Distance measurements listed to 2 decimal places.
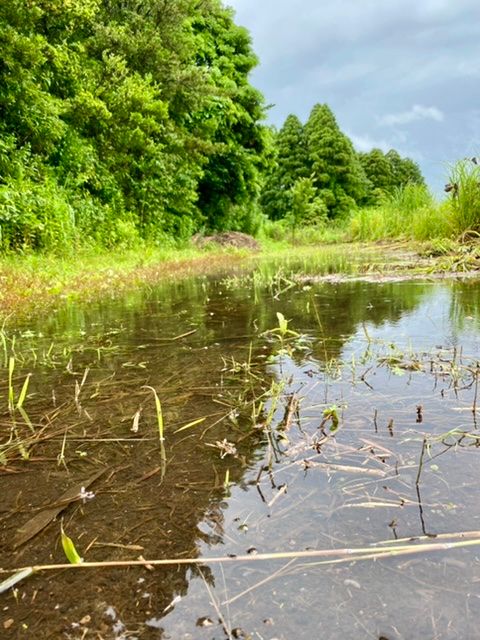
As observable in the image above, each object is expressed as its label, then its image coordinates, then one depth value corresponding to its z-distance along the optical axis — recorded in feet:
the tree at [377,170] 139.33
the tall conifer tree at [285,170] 111.86
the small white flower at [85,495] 3.83
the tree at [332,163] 112.78
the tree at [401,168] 144.74
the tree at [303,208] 87.40
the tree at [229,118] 60.29
